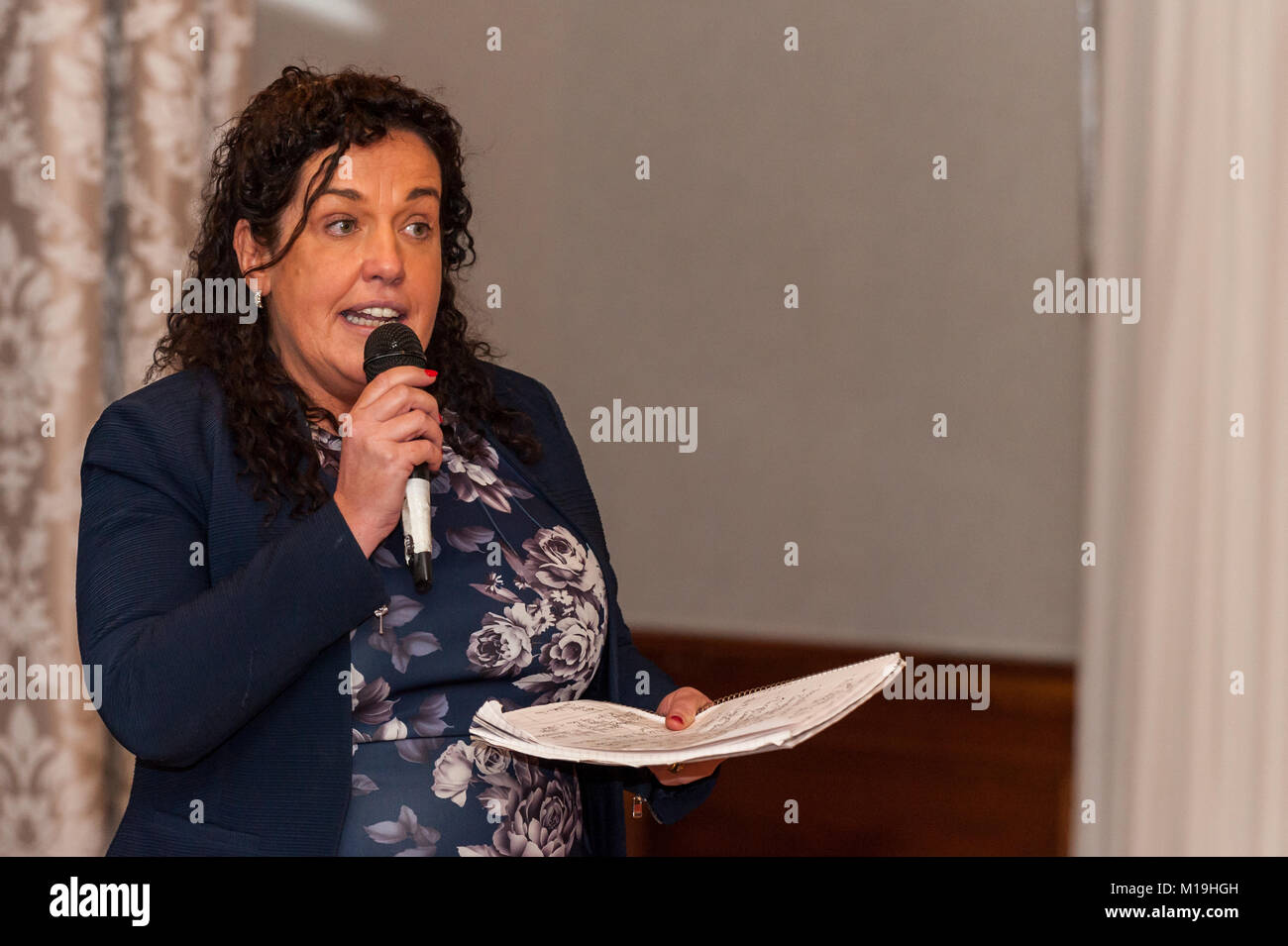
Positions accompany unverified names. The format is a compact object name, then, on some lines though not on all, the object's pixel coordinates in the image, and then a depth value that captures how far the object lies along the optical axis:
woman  4.04
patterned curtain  4.87
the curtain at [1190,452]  4.58
